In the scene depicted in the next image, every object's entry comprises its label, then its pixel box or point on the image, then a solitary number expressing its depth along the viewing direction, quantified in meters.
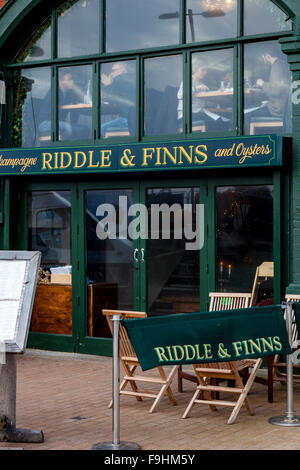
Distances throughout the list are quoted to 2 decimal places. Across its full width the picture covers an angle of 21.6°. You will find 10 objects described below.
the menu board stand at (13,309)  6.47
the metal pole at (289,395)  7.17
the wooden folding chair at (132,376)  7.75
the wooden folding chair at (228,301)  8.95
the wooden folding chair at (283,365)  8.53
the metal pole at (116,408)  6.34
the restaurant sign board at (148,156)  9.40
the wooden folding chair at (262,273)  9.75
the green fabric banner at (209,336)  6.45
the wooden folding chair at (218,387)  7.36
